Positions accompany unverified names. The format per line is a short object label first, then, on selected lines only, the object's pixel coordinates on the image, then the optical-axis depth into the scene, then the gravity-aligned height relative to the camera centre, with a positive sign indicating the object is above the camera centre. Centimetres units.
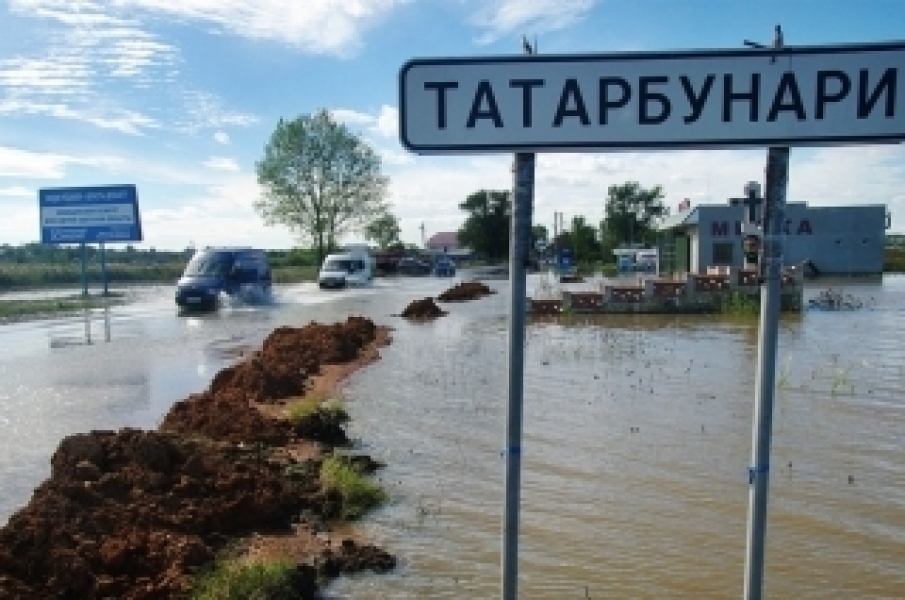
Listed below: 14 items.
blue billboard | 3353 +146
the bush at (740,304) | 2312 -182
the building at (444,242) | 12038 +101
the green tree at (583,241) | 8688 +95
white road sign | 216 +46
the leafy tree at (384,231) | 6981 +173
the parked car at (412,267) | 6800 -188
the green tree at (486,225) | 9056 +291
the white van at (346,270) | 4244 -148
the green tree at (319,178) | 6269 +610
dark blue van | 2761 -135
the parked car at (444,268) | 6156 -177
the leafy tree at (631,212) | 9800 +527
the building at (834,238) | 4459 +78
